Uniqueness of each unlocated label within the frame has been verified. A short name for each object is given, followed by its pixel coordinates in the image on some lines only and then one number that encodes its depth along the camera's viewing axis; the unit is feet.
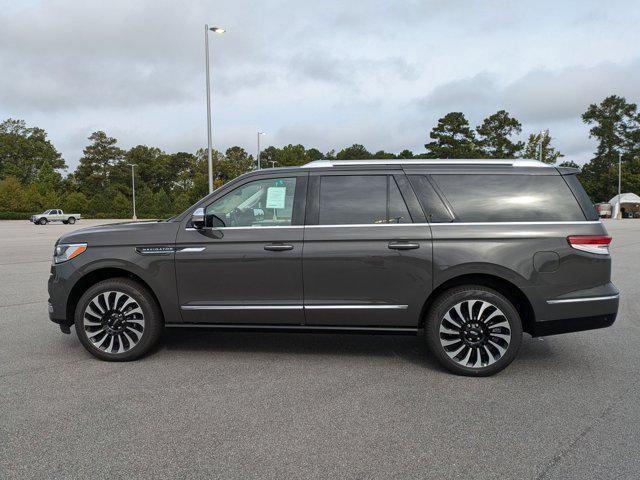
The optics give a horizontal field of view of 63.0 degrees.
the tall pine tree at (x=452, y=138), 266.16
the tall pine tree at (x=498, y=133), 260.83
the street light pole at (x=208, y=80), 71.97
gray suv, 14.47
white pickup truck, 166.71
